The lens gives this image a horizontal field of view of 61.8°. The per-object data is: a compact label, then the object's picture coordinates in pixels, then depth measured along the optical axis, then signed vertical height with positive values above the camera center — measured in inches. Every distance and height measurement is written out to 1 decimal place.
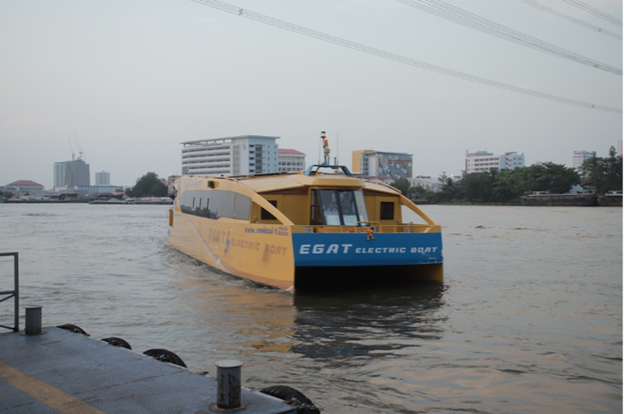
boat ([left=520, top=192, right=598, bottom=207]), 3280.0 +26.7
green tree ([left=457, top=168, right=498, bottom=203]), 4132.1 +133.4
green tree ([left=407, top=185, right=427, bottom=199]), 4965.6 +110.2
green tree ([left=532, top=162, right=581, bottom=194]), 3782.0 +189.4
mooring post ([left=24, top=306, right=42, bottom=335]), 237.8 -54.7
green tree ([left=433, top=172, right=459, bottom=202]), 4510.3 +94.4
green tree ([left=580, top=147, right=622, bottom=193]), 3489.7 +199.3
